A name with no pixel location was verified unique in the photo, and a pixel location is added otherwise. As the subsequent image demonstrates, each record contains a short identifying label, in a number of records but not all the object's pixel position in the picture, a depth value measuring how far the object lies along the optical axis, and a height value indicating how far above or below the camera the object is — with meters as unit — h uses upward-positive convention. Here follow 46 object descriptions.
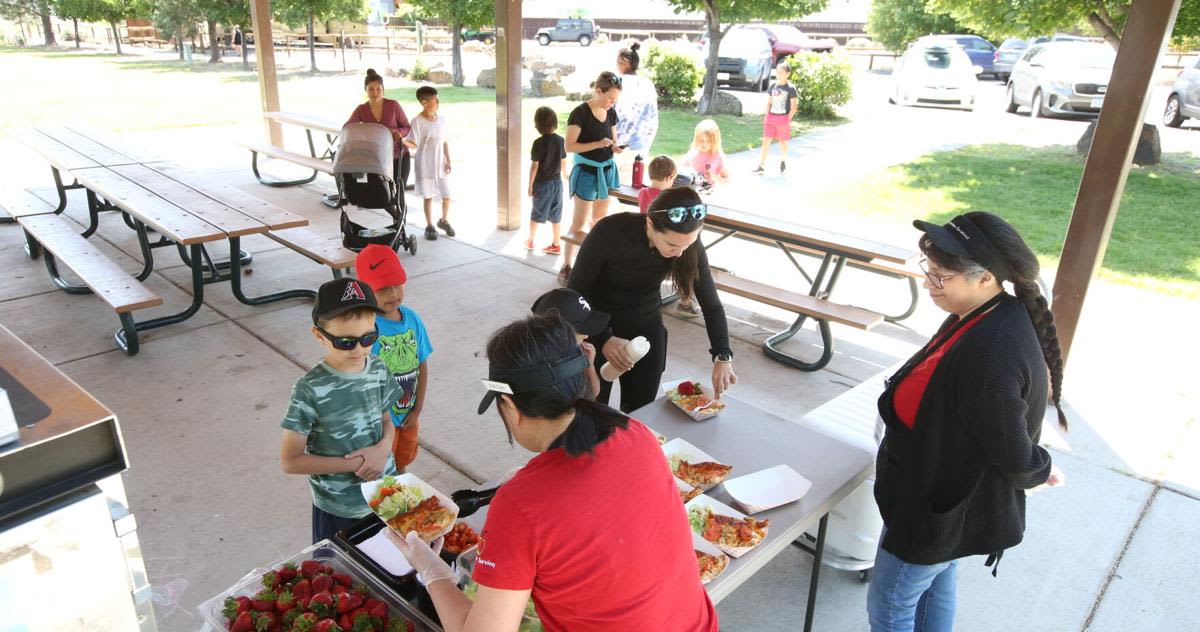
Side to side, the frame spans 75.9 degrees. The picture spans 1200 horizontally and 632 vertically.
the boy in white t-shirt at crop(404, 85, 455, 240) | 8.27 -1.22
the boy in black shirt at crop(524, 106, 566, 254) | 7.44 -1.30
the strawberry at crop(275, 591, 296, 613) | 1.94 -1.38
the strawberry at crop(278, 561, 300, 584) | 2.07 -1.40
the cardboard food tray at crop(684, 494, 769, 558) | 2.45 -1.40
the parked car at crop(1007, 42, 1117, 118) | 15.59 -0.37
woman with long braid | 2.14 -0.98
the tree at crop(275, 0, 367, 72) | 25.39 +0.40
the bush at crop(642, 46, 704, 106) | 18.94 -0.81
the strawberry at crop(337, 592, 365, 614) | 1.95 -1.38
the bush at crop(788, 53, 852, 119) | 17.33 -0.73
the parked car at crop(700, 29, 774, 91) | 21.14 -0.33
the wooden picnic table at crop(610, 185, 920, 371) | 5.75 -1.48
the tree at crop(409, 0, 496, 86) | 22.34 +0.50
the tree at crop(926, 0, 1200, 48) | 10.36 +0.56
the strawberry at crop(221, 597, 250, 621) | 1.92 -1.39
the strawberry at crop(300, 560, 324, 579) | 2.07 -1.39
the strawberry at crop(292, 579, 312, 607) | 1.99 -1.39
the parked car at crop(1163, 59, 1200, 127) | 14.80 -0.65
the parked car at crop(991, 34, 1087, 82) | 24.36 -0.02
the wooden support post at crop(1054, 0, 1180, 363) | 4.40 -0.53
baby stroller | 6.98 -1.29
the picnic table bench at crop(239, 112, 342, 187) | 10.20 -1.71
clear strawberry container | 1.94 -1.42
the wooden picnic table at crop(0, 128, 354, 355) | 5.60 -1.55
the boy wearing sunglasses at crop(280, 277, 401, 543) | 2.53 -1.24
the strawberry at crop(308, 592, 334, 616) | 1.92 -1.37
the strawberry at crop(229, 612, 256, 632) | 1.87 -1.39
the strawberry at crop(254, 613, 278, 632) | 1.88 -1.39
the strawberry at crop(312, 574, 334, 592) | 2.01 -1.38
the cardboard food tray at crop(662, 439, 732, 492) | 2.76 -1.39
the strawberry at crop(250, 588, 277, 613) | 1.95 -1.39
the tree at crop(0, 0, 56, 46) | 39.12 -0.05
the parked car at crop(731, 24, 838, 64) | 21.95 +0.13
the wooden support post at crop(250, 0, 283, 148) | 11.66 -0.60
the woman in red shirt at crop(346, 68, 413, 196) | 7.97 -0.89
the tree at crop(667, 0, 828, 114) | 15.98 +0.67
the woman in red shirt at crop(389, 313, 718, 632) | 1.56 -0.94
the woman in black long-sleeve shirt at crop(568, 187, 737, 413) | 3.24 -1.01
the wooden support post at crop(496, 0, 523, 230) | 8.18 -0.87
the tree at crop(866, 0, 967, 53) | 27.30 +0.99
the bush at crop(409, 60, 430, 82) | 24.44 -1.34
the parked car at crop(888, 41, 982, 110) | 18.67 -0.56
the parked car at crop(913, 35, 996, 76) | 24.75 +0.13
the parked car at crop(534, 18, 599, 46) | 37.16 +0.14
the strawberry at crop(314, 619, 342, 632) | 1.85 -1.37
